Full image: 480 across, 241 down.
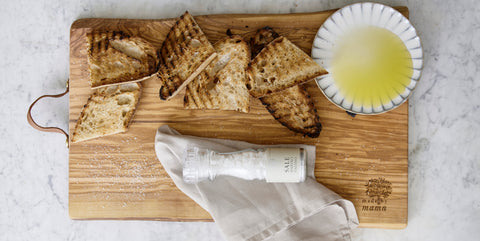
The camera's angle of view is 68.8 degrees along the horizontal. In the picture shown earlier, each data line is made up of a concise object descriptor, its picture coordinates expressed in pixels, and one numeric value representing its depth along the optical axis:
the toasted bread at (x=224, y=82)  1.25
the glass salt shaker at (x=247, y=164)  1.16
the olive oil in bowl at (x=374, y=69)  1.19
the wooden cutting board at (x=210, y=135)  1.28
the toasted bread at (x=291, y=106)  1.24
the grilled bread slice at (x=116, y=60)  1.26
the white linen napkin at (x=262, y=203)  1.22
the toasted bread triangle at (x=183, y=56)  1.24
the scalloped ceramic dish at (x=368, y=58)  1.19
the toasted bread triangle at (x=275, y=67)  1.21
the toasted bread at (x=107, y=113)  1.29
